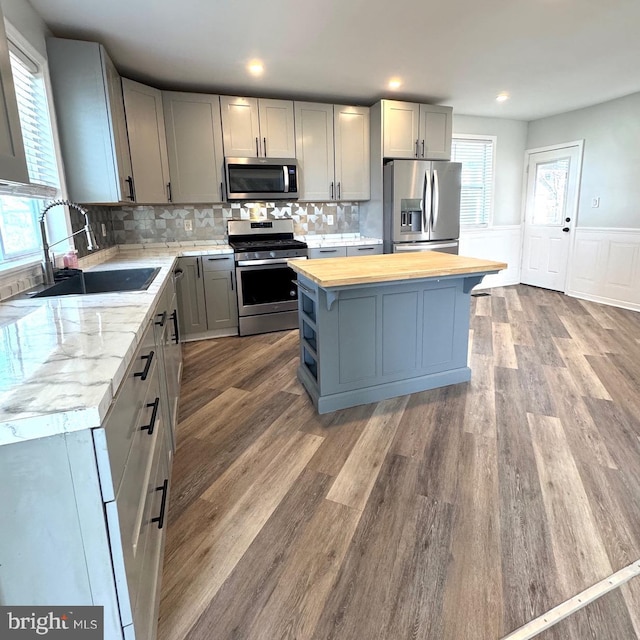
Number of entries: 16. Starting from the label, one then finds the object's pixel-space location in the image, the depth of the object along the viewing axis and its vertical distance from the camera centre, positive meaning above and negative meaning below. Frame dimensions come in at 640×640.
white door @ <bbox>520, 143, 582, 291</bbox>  5.48 +0.07
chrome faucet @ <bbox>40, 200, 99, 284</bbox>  2.06 -0.13
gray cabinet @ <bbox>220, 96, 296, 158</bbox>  4.04 +0.99
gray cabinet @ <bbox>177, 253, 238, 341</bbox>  3.91 -0.67
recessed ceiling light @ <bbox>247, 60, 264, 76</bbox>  3.36 +1.32
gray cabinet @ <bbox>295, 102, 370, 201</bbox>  4.35 +0.80
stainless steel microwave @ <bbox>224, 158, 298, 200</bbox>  4.11 +0.49
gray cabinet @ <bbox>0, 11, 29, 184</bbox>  1.26 +0.33
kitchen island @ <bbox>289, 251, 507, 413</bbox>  2.46 -0.65
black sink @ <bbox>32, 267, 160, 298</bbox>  2.41 -0.29
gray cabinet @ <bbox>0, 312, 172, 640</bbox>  0.77 -0.57
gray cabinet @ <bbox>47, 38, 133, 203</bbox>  2.75 +0.78
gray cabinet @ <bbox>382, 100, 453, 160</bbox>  4.43 +1.01
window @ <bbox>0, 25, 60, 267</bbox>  2.12 +0.44
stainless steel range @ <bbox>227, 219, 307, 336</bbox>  4.05 -0.59
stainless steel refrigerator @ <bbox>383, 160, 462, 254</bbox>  4.44 +0.20
